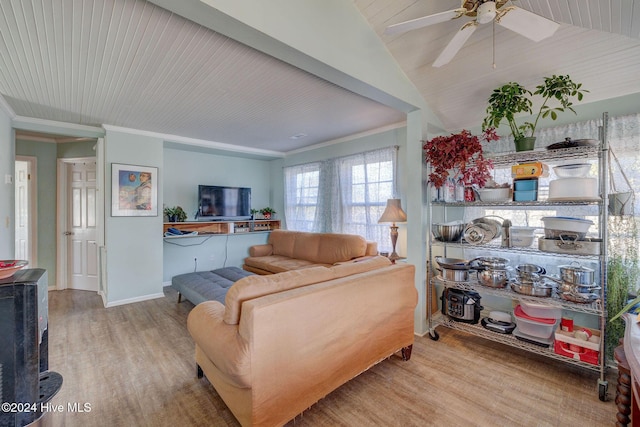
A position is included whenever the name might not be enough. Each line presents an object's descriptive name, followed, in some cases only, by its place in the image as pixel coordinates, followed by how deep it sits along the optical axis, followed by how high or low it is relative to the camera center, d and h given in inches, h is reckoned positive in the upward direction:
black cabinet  41.8 -21.7
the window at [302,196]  201.0 +11.7
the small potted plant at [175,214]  181.0 -2.5
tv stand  185.5 -11.3
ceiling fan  57.9 +42.5
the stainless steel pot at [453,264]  103.6 -19.7
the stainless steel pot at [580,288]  80.6 -22.3
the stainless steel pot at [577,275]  81.4 -18.5
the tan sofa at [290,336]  55.8 -28.8
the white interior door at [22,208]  166.4 +0.6
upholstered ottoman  117.8 -34.5
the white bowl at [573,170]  80.9 +12.8
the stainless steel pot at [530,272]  90.2 -20.0
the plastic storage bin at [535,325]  90.7 -37.6
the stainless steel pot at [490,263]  99.2 -18.6
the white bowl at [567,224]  81.1 -3.2
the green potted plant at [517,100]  85.2 +36.9
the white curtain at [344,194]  159.7 +11.7
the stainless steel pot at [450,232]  105.0 -7.5
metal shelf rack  76.4 -14.8
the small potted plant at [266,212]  226.8 -0.9
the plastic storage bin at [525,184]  89.6 +9.3
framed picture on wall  148.5 +11.0
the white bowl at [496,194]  95.2 +6.4
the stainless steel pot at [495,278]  95.3 -22.6
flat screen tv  192.1 +5.6
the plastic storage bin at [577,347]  80.3 -40.0
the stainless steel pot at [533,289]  86.1 -24.2
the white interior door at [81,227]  177.3 -11.3
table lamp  139.9 -2.1
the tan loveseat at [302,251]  154.0 -24.9
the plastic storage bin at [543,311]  90.9 -32.6
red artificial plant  95.6 +19.3
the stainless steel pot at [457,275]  103.6 -23.6
